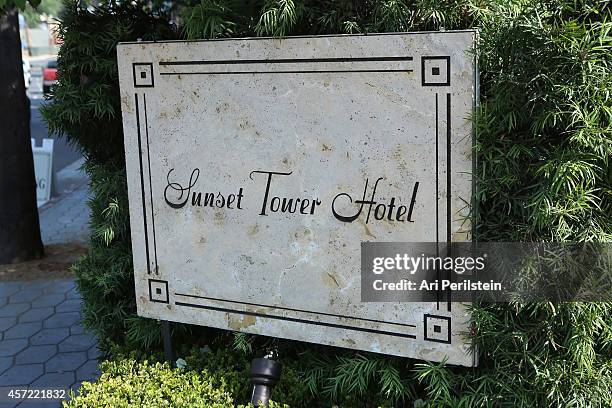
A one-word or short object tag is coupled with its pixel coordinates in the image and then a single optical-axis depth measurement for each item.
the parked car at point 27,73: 25.99
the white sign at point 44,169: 8.60
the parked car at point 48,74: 22.34
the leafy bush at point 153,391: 2.95
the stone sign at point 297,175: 2.55
